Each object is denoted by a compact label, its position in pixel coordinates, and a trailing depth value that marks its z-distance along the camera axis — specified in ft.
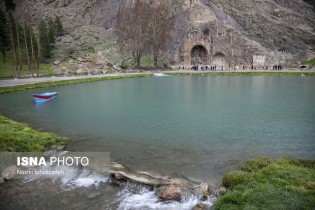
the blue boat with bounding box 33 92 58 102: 124.67
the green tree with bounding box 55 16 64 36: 348.79
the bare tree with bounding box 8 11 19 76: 249.16
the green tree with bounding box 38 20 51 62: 295.07
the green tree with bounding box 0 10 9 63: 280.51
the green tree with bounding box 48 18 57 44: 325.01
